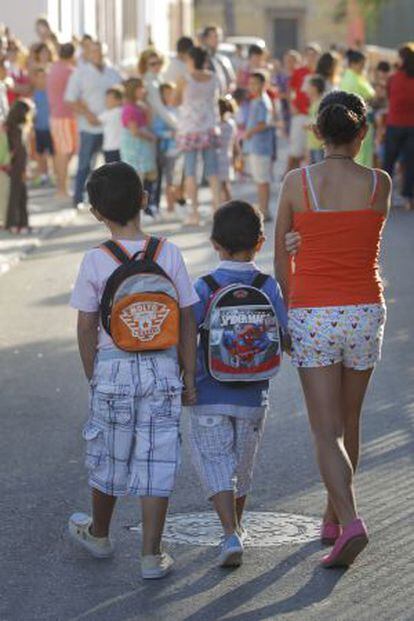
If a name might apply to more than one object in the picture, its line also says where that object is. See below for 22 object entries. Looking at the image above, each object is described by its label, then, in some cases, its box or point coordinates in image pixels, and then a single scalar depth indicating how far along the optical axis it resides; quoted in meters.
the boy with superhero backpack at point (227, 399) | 6.52
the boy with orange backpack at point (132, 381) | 6.31
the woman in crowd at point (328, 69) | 21.27
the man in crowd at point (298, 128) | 23.06
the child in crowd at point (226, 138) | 20.06
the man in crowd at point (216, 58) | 22.04
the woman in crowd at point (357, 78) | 20.64
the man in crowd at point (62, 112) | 22.95
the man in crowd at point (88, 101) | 21.88
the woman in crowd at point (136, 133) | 19.77
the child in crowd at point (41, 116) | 24.27
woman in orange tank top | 6.43
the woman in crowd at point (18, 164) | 18.41
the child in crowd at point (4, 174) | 18.44
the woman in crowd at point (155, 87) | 20.62
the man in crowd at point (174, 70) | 24.45
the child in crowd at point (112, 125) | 20.20
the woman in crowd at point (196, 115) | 19.47
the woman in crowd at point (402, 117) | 21.53
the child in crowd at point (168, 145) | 20.72
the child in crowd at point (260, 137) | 19.89
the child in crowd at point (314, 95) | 20.73
